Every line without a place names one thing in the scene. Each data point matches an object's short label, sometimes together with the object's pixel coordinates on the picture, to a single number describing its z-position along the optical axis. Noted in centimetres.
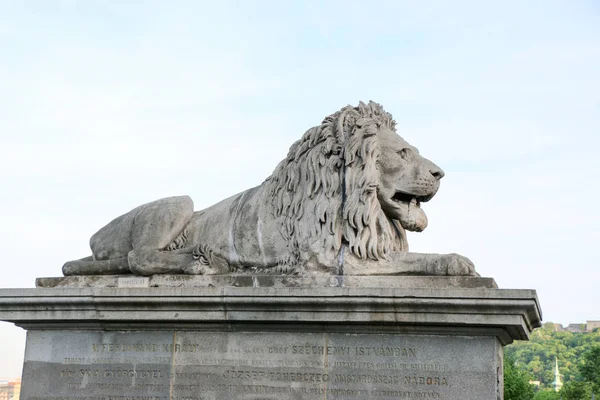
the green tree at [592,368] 6994
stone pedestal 950
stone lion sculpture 1028
